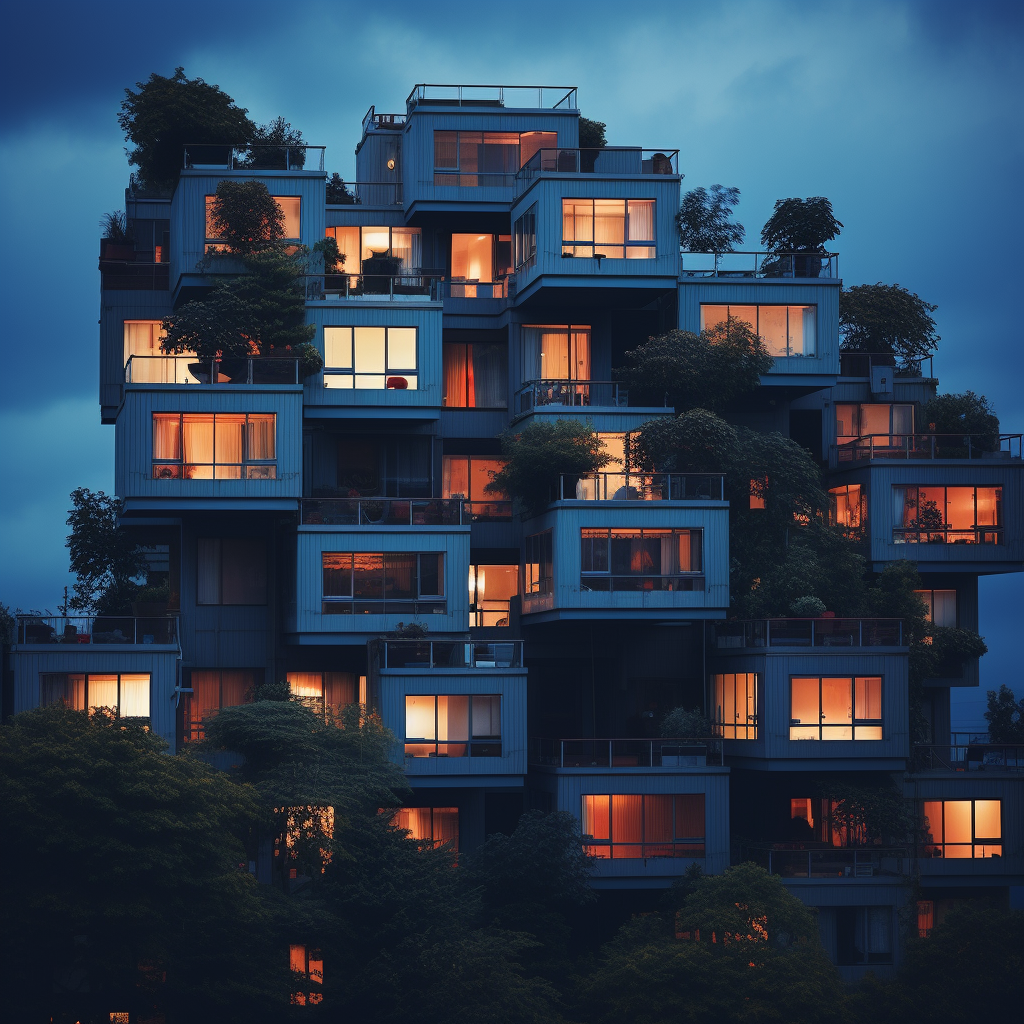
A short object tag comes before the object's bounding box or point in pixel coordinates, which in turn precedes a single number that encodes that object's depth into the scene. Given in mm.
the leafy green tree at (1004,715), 84625
